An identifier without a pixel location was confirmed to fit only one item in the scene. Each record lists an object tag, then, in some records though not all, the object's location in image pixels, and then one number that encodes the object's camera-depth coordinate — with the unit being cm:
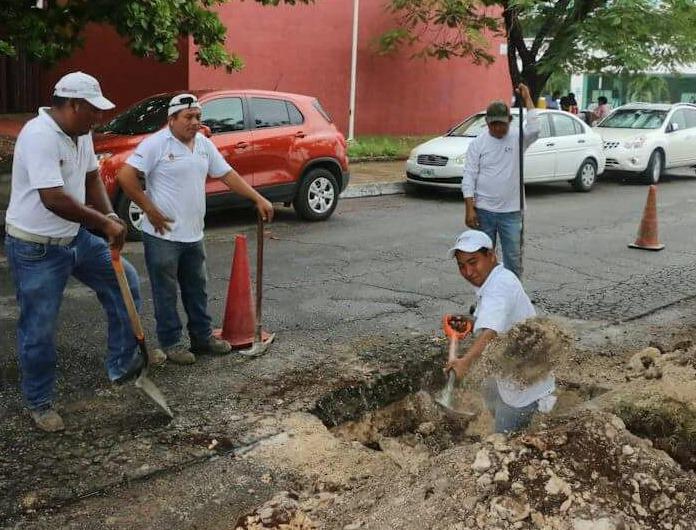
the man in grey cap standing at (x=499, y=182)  635
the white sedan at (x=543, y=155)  1340
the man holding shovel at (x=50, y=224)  397
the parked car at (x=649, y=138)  1658
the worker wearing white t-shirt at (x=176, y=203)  498
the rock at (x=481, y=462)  327
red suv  934
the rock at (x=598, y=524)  297
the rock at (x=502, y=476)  319
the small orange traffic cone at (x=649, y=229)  977
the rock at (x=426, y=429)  480
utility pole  1790
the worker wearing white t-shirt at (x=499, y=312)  371
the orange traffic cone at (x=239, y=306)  580
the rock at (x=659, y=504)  312
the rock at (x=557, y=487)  312
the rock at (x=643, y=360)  551
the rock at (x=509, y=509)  304
